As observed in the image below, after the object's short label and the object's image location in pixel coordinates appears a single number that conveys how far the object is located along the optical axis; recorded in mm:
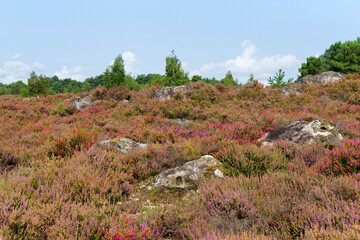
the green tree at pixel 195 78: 103419
